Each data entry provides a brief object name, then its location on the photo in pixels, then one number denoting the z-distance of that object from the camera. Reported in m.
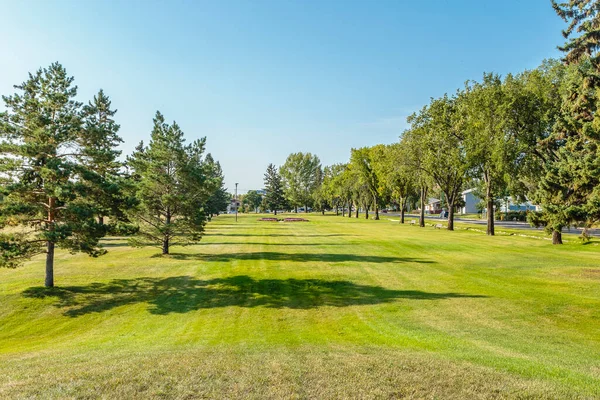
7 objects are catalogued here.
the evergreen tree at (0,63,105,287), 15.21
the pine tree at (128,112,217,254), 23.70
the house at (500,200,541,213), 84.91
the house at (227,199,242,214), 151.25
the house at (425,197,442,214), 117.19
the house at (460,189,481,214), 103.18
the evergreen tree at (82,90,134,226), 16.62
